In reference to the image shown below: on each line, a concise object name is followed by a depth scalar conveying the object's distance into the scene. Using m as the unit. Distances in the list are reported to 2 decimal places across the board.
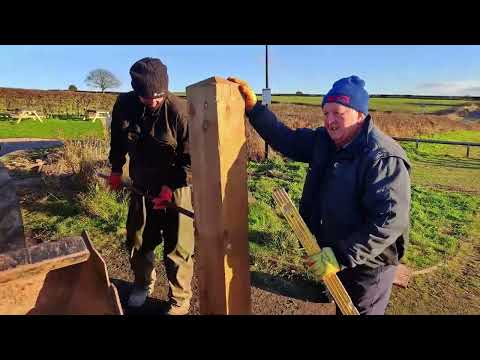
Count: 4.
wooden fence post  1.46
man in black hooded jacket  2.82
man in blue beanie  1.79
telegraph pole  8.15
